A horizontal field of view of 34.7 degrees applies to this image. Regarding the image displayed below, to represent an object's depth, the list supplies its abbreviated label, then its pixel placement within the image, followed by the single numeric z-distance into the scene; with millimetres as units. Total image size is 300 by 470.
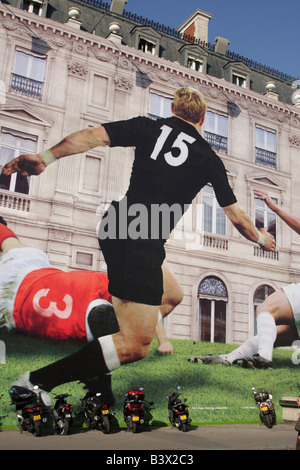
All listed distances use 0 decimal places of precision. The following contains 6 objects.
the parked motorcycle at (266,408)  14427
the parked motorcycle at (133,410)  12312
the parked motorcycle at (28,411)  11172
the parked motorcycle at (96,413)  11961
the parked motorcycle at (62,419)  11523
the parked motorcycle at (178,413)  12945
